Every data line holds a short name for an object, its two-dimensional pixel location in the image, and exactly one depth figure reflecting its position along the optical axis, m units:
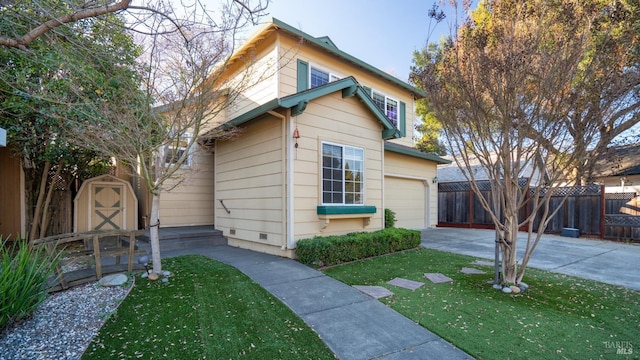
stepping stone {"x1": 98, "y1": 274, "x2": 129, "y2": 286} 4.75
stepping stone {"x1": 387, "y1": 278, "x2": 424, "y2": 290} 5.10
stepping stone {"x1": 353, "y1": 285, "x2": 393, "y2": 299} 4.66
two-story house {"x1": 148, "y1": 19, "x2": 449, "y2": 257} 6.77
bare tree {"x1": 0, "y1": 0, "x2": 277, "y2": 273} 4.95
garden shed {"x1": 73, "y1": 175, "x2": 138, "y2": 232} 8.25
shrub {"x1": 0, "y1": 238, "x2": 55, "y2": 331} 3.22
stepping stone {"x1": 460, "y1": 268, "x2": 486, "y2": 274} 5.92
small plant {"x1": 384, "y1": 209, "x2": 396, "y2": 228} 9.80
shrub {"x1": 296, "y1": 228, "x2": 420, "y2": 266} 6.26
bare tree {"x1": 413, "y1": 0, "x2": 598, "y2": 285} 4.15
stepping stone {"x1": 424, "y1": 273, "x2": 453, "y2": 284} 5.35
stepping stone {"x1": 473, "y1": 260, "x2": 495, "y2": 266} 6.57
